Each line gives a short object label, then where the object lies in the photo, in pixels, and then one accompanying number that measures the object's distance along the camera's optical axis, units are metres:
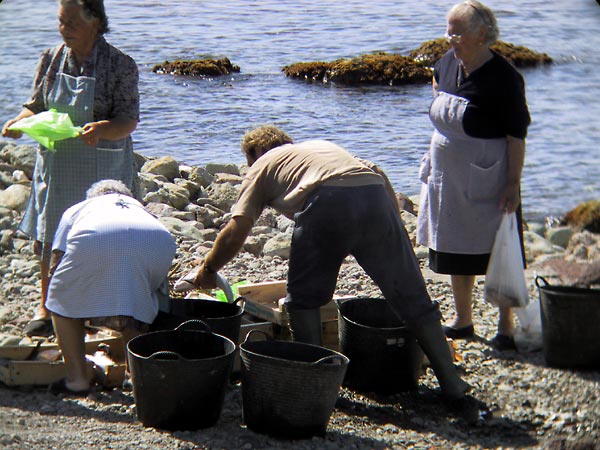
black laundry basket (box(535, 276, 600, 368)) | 10.03
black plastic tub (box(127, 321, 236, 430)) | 8.14
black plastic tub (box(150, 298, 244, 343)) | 9.49
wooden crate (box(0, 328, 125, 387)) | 9.37
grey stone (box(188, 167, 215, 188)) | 20.56
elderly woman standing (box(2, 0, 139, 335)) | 10.18
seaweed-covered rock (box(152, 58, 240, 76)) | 37.70
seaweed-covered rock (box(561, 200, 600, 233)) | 19.09
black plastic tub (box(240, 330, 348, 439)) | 8.15
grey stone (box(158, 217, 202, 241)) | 15.74
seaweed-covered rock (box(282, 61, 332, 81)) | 37.44
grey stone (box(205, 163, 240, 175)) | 21.95
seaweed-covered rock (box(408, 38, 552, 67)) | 39.00
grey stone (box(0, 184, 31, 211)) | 16.28
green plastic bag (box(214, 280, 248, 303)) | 11.34
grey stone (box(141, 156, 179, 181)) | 20.76
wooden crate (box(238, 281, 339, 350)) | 10.34
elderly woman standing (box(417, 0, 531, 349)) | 10.29
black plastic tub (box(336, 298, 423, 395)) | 9.59
